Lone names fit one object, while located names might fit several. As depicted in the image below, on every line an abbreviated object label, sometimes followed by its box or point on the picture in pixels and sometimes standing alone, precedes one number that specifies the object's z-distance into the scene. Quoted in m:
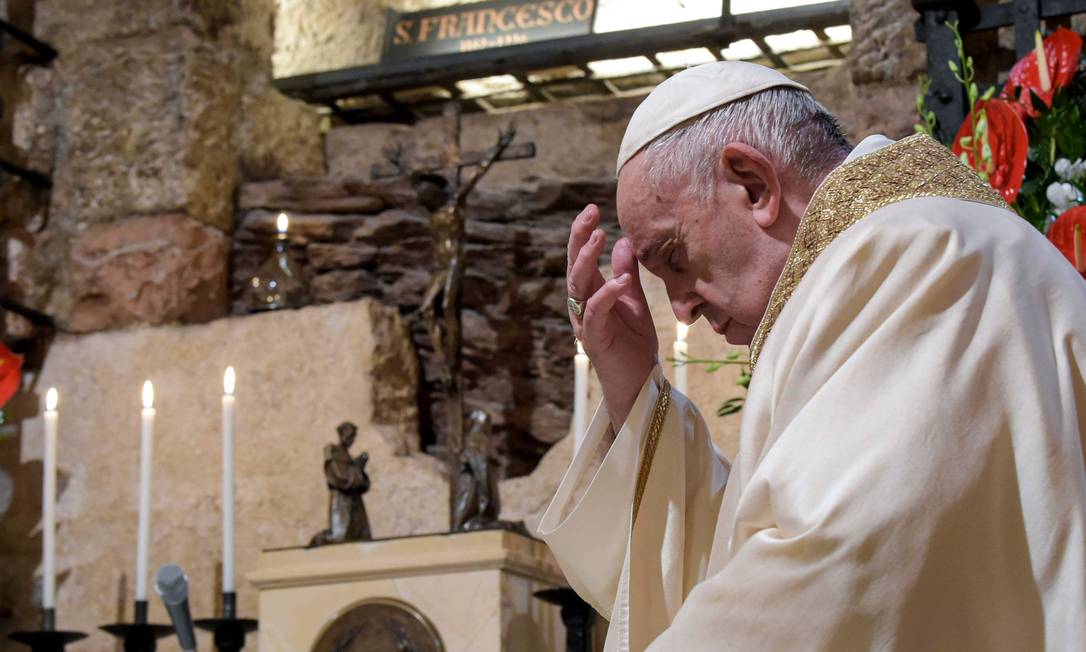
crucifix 4.61
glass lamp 4.95
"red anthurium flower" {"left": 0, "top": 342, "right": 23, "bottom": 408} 4.79
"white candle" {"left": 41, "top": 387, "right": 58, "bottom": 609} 4.08
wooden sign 5.25
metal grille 4.87
